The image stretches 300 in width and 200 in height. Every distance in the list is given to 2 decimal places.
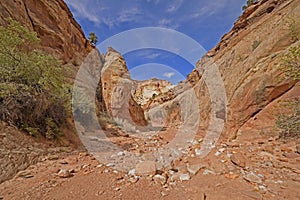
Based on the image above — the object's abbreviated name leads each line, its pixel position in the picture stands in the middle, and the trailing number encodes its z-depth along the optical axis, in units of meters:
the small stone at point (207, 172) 3.65
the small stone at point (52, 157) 4.47
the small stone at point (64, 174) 3.41
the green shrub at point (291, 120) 3.91
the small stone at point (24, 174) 3.37
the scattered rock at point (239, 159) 3.69
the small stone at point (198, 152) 5.17
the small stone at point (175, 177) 3.44
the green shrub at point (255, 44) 8.55
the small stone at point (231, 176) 3.26
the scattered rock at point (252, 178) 2.94
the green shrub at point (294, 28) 6.12
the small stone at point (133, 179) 3.30
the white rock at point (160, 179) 3.31
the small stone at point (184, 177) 3.43
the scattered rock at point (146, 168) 3.63
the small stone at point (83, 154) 5.17
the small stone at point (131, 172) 3.61
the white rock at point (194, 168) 3.74
